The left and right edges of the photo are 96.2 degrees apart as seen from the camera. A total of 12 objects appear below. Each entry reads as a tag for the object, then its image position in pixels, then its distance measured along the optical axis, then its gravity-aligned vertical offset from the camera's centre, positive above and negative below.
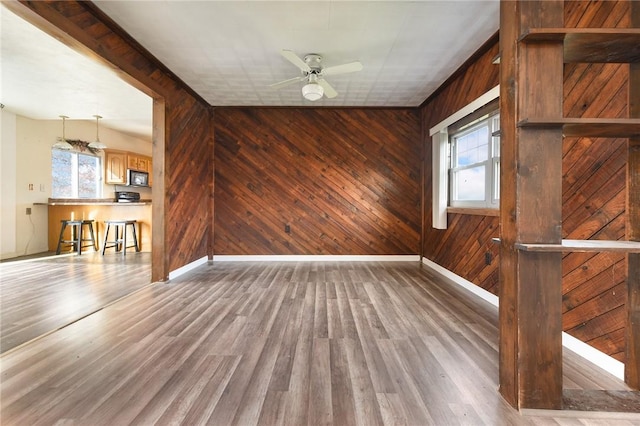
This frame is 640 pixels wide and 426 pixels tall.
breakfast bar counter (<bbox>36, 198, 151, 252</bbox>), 5.64 -0.13
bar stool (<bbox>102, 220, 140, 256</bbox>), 5.45 -0.57
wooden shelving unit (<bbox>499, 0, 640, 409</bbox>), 1.39 +0.06
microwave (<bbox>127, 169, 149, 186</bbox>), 6.93 +0.75
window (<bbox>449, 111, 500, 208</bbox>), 3.17 +0.58
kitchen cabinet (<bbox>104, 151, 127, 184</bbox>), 6.71 +0.95
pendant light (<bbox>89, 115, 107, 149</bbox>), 5.68 +1.24
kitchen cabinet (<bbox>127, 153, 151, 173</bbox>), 7.05 +1.17
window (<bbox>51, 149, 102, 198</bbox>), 5.91 +0.72
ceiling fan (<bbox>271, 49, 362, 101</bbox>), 2.95 +1.47
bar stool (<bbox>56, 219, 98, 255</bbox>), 5.39 -0.55
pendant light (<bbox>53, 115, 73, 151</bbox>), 5.41 +1.19
